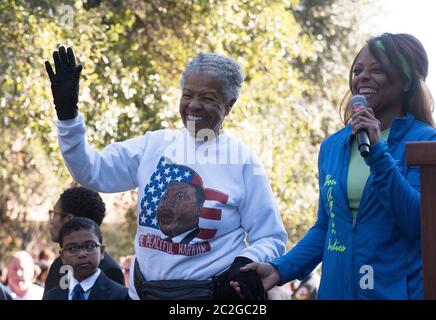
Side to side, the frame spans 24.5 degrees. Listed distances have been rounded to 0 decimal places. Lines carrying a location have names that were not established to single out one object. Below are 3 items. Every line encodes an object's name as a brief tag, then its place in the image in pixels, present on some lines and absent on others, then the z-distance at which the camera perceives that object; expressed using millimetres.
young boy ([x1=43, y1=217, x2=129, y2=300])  5293
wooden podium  2910
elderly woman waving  4035
